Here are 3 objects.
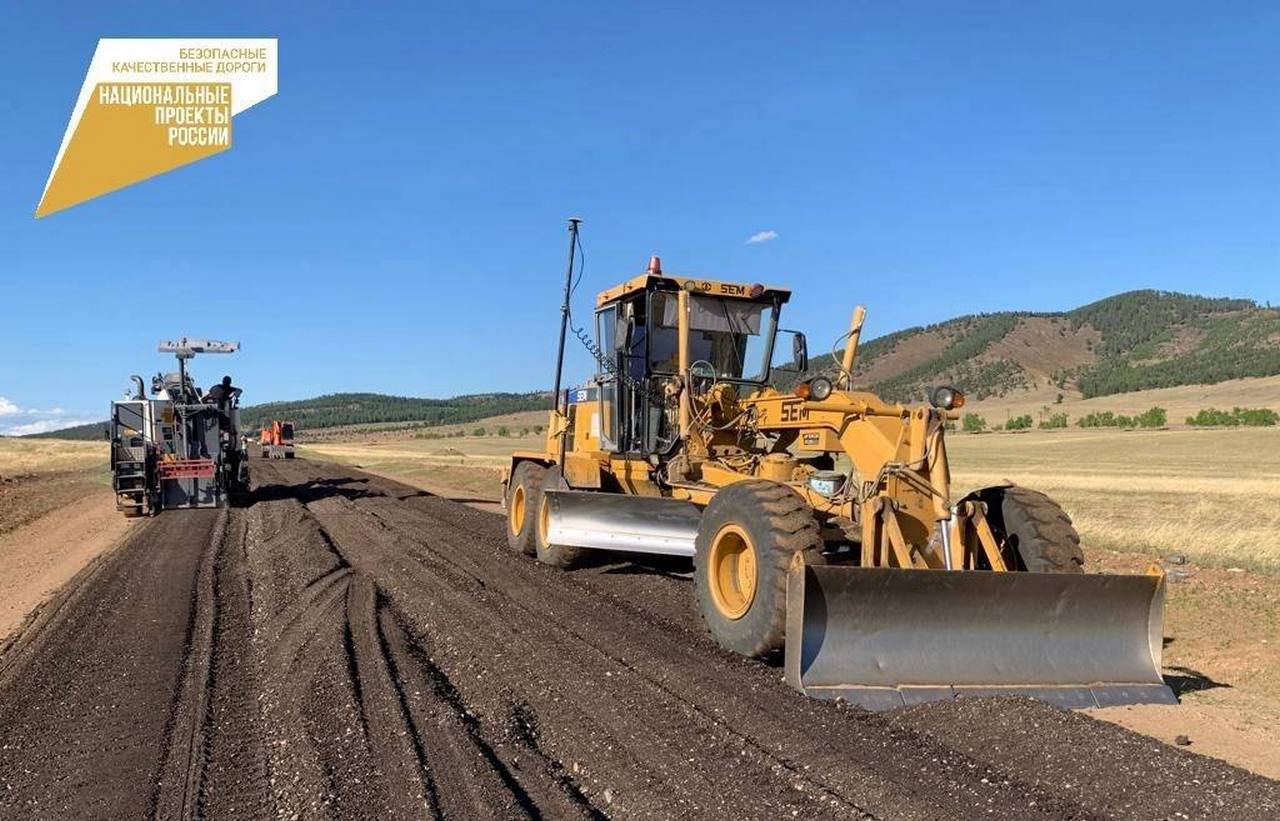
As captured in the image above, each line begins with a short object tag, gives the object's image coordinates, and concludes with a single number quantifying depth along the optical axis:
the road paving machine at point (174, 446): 18.02
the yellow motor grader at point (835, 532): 5.48
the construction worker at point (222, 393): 19.28
